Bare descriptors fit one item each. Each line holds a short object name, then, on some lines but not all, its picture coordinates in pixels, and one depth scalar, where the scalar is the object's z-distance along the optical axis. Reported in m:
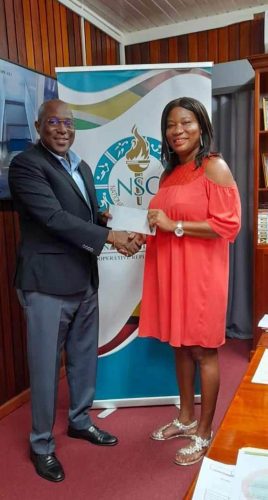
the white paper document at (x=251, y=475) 0.67
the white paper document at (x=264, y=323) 1.46
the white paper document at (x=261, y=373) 1.07
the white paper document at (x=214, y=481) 0.67
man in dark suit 1.70
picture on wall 2.29
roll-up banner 2.17
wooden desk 0.79
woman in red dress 1.69
